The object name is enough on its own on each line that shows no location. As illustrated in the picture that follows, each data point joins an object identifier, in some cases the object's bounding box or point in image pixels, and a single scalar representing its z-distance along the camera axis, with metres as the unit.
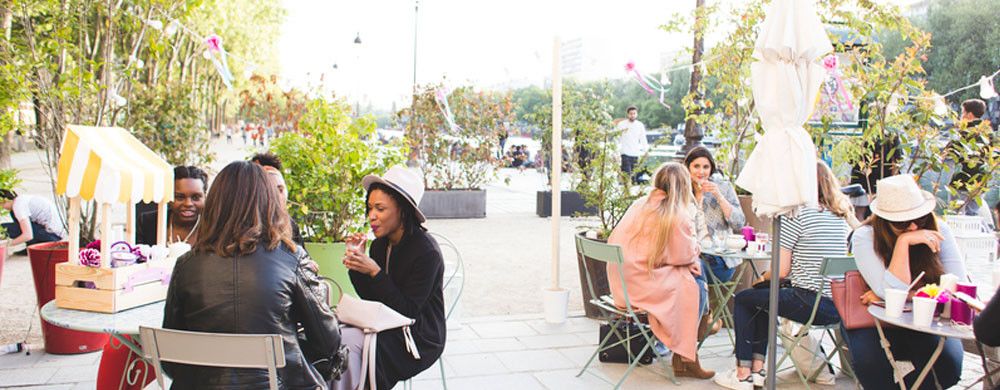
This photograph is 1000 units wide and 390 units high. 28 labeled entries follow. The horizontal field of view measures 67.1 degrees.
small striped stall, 3.11
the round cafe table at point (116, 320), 2.89
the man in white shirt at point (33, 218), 6.39
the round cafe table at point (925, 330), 3.01
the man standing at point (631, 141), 14.55
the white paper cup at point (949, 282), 3.21
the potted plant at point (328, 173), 5.23
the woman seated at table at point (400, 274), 3.16
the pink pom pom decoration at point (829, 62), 6.00
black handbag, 4.92
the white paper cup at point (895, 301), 3.23
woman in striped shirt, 4.36
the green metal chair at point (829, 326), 3.99
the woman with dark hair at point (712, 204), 5.46
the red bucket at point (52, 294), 4.64
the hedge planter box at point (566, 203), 12.68
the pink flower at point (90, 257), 3.14
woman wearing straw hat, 3.51
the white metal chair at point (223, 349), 2.41
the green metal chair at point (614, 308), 4.32
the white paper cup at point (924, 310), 3.09
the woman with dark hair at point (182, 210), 4.31
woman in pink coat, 4.41
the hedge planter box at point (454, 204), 12.32
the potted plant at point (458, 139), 12.66
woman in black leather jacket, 2.52
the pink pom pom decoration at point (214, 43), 7.55
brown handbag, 3.61
